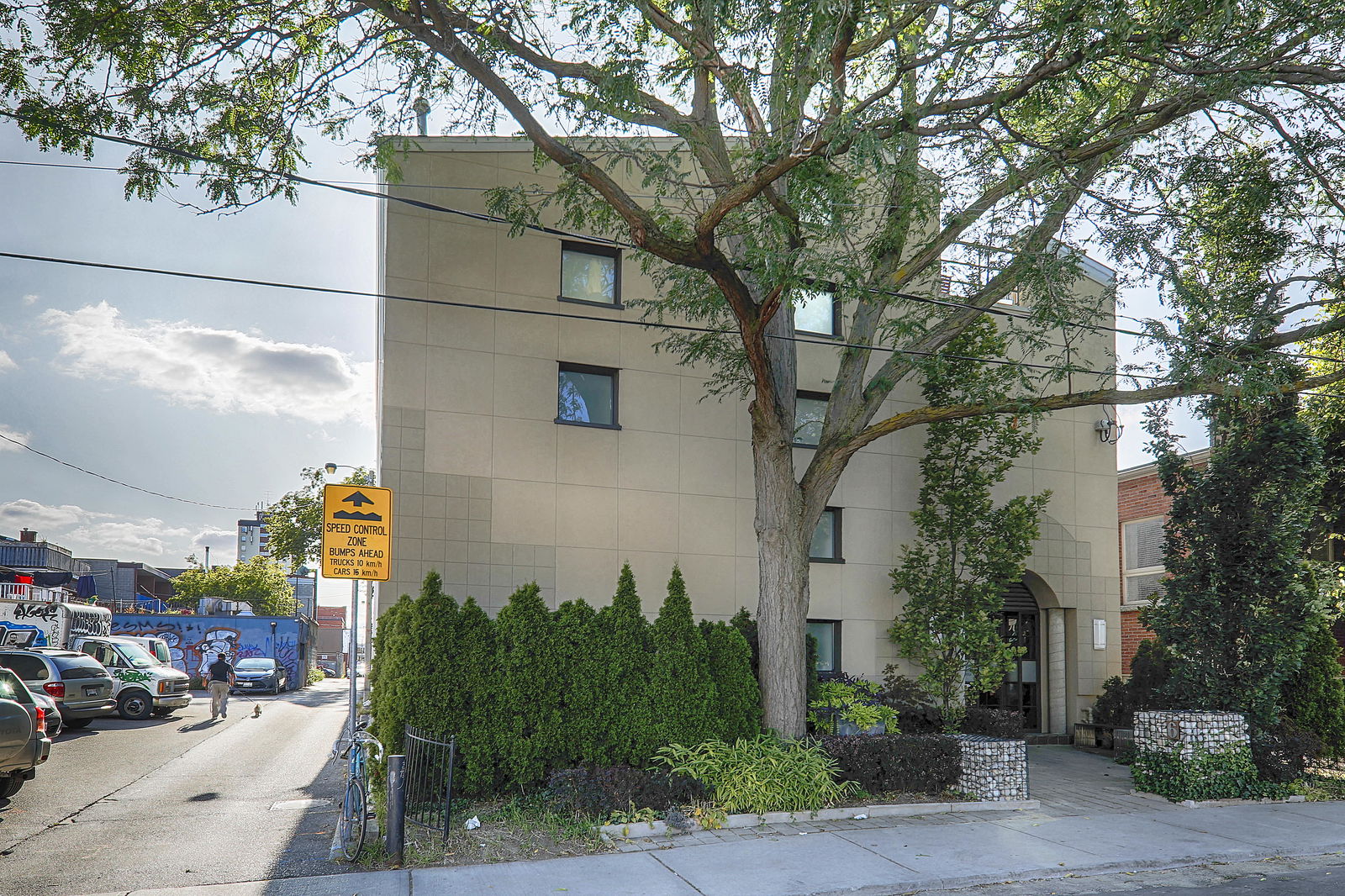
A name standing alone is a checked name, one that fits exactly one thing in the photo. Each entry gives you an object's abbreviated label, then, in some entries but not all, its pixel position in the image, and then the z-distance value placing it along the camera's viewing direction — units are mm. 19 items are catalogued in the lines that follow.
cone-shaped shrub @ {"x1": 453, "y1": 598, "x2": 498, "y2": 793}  10070
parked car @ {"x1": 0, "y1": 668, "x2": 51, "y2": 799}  10438
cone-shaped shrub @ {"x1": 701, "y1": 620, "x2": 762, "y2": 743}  11156
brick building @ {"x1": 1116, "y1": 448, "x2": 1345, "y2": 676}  23375
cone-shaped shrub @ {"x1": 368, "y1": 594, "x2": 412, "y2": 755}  9930
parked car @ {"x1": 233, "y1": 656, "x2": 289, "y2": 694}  33438
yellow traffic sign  9398
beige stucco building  13445
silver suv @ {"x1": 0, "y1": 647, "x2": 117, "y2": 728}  18375
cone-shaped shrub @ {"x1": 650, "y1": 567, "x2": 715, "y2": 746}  10711
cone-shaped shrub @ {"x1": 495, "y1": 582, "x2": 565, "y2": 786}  10203
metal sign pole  8366
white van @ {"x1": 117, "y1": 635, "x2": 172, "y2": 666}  28102
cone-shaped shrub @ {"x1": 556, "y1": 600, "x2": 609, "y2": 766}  10430
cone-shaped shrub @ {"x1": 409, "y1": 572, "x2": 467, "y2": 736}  10039
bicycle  8203
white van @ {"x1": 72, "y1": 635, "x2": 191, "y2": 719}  22734
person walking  22656
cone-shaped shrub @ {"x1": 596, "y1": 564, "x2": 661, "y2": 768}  10523
